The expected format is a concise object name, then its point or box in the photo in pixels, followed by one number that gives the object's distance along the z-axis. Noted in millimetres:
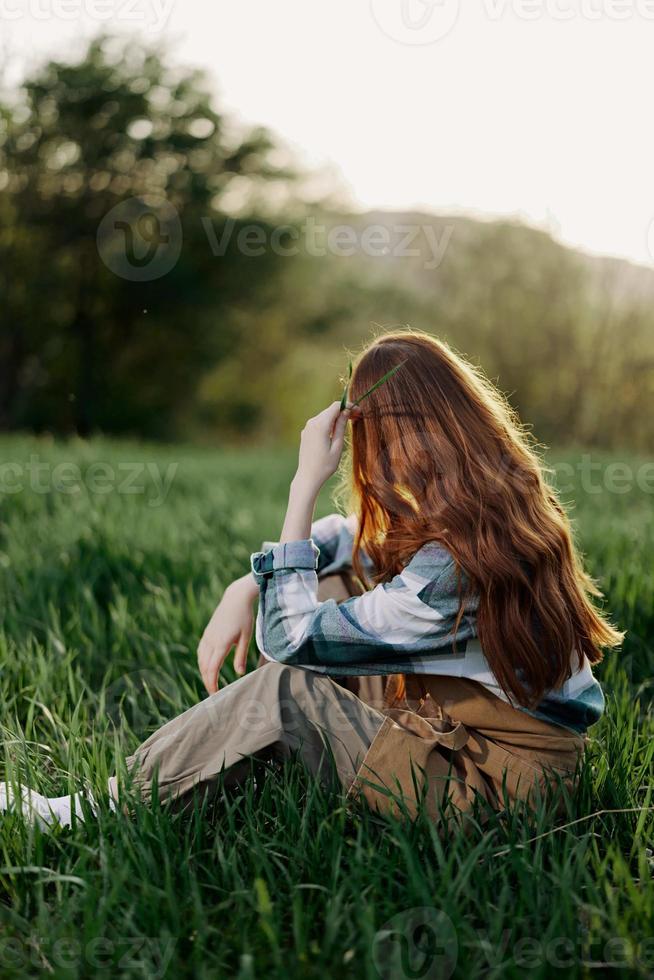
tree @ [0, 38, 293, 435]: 20813
